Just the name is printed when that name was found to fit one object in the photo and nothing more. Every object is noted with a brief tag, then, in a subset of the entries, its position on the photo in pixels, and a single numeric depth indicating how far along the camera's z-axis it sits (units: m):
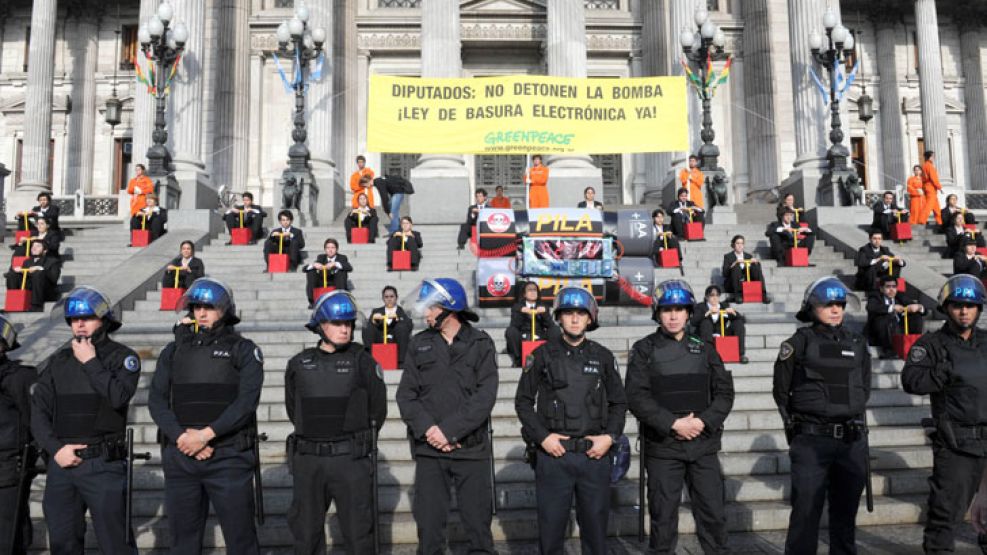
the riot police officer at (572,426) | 4.56
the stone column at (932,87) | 26.62
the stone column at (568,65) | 19.02
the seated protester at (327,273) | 12.14
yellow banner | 17.03
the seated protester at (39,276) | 11.94
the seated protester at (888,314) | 9.93
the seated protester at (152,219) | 15.18
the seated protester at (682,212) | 15.48
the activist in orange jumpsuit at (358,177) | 17.04
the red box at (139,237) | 15.05
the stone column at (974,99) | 30.06
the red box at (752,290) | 12.22
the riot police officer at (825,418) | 4.78
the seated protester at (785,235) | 13.98
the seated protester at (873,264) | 11.80
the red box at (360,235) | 15.27
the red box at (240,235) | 15.45
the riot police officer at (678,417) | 4.68
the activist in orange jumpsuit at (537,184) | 17.00
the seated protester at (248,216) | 15.53
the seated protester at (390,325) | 9.34
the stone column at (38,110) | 25.62
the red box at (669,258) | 13.68
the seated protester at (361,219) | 15.38
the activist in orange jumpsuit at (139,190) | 16.53
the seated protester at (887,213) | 15.22
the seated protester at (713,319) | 9.62
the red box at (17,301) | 11.69
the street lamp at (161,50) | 16.69
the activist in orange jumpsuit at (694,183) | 17.28
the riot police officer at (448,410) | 4.55
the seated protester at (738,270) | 12.37
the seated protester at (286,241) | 13.76
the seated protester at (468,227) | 14.84
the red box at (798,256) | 13.93
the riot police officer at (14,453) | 4.57
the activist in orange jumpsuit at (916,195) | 17.56
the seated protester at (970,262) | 11.84
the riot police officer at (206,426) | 4.36
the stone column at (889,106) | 29.27
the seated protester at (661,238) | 13.76
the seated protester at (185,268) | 12.01
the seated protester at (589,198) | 14.91
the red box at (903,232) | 15.05
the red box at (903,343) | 9.59
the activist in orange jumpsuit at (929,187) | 17.69
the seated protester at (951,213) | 14.73
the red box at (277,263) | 13.66
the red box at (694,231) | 15.35
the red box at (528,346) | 9.06
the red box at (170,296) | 11.83
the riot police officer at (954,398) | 4.89
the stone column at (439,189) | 18.50
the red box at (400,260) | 13.73
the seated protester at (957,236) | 13.70
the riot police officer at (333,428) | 4.39
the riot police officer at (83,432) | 4.43
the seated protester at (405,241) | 13.77
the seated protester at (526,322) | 9.39
